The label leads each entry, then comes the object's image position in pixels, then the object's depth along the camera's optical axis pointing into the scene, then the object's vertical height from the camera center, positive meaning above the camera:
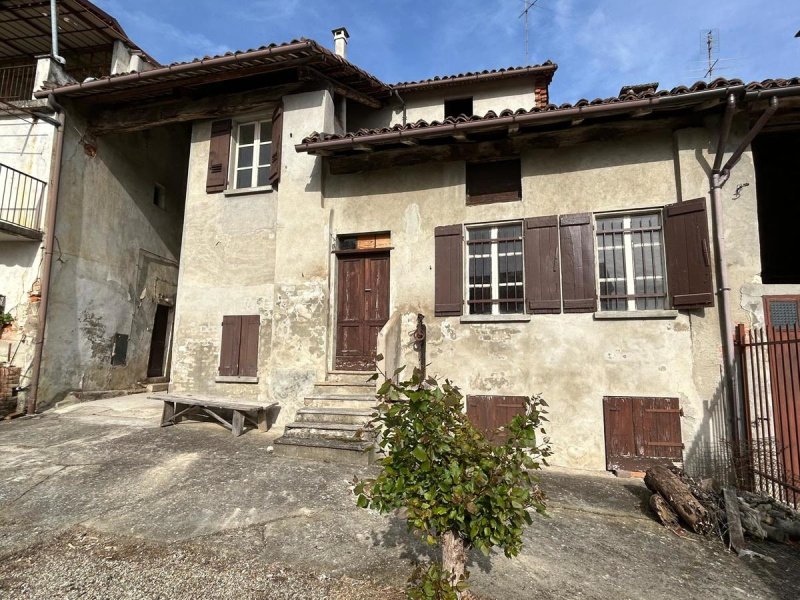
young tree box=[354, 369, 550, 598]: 2.37 -0.71
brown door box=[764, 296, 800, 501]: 5.33 -0.36
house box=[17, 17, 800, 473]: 6.20 +1.90
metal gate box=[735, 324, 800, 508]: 5.29 -0.72
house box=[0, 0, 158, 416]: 8.38 +3.46
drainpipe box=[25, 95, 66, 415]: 8.31 +2.03
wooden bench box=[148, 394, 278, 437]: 7.23 -1.13
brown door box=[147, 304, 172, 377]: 11.68 +0.13
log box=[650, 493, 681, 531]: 4.55 -1.76
